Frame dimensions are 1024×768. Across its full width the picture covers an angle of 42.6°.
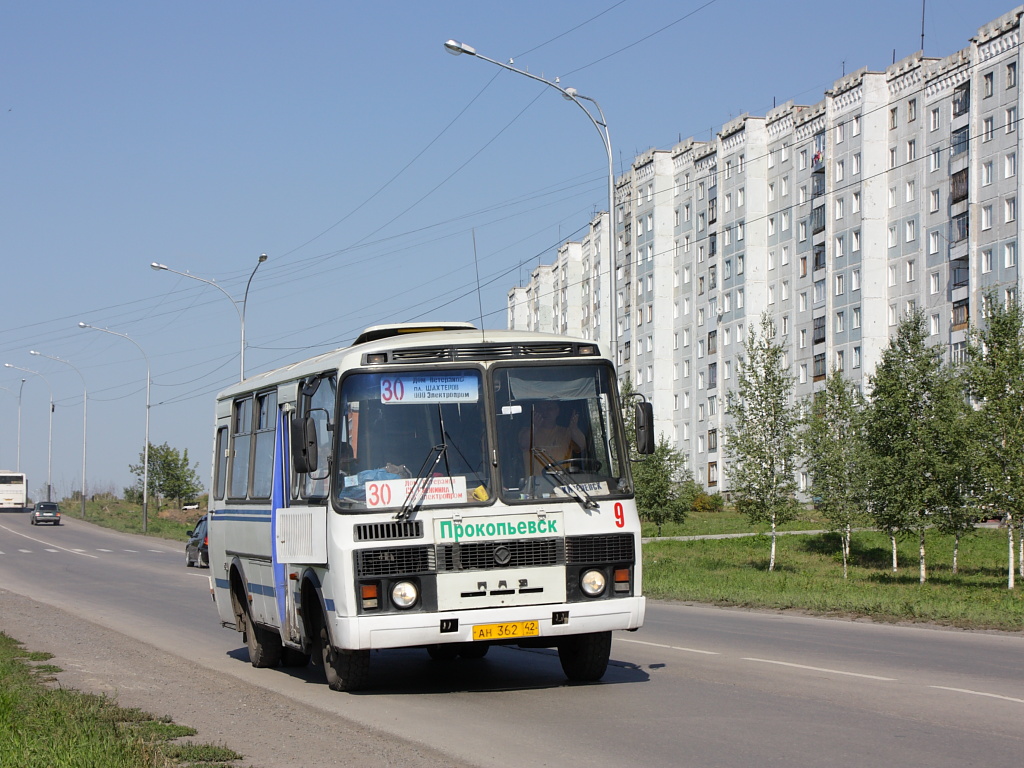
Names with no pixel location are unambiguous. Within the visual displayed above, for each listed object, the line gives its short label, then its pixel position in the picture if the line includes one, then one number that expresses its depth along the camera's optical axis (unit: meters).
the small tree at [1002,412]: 34.59
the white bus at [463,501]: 10.62
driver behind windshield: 11.03
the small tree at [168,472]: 96.81
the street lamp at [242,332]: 46.97
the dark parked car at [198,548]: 42.54
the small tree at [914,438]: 38.50
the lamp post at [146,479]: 71.04
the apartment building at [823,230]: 67.94
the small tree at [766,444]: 45.34
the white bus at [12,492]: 102.44
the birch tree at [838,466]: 44.38
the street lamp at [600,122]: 27.45
